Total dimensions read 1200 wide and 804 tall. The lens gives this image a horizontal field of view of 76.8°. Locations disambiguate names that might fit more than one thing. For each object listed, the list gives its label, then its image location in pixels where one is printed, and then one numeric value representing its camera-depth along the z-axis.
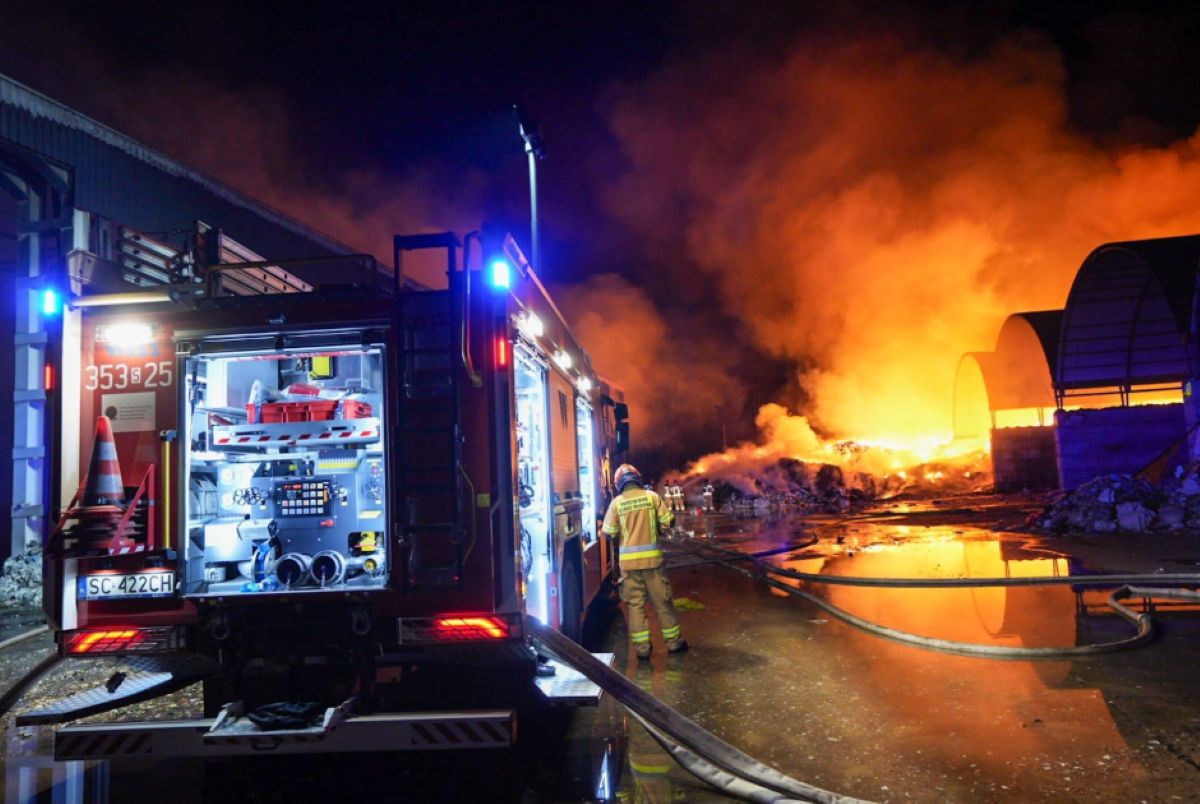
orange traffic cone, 3.86
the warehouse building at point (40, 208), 11.58
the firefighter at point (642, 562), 6.70
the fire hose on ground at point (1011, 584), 6.03
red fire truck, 3.88
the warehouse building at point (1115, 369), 18.11
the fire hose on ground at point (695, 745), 3.64
